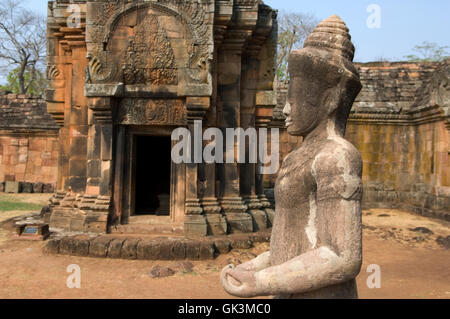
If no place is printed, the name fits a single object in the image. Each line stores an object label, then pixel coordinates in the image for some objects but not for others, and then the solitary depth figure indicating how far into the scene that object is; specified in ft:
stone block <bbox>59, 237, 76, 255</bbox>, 21.58
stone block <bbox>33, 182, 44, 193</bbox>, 54.13
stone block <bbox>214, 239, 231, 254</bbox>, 22.25
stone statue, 5.59
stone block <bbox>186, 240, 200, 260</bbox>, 21.26
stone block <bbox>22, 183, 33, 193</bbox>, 54.03
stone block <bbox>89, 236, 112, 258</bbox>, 21.34
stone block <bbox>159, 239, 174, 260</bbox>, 21.21
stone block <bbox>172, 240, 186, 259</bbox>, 21.24
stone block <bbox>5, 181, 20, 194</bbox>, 53.57
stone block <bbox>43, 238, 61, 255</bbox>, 21.79
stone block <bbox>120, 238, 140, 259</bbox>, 21.20
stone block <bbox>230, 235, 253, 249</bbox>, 22.95
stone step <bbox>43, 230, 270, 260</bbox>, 21.21
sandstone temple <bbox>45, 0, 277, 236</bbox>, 23.98
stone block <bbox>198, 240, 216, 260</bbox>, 21.38
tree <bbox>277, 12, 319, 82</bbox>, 98.37
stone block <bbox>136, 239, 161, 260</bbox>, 21.17
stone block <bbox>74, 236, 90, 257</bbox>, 21.45
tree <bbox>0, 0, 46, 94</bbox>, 97.50
